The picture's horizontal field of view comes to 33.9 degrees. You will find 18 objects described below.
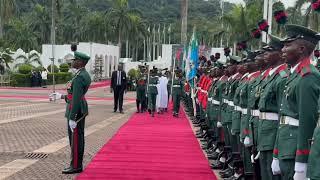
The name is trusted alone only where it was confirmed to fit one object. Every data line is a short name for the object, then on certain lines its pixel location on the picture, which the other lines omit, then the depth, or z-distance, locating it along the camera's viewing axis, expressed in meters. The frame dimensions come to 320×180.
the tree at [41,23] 77.50
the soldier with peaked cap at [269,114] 4.98
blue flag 17.86
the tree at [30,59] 47.73
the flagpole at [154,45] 91.95
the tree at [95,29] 71.56
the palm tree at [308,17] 26.01
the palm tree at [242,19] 40.35
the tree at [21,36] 72.37
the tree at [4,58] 42.56
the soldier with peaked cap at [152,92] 19.44
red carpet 7.89
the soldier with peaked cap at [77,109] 7.96
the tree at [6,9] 47.86
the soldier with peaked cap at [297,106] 3.97
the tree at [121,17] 64.31
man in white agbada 20.61
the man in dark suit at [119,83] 19.45
